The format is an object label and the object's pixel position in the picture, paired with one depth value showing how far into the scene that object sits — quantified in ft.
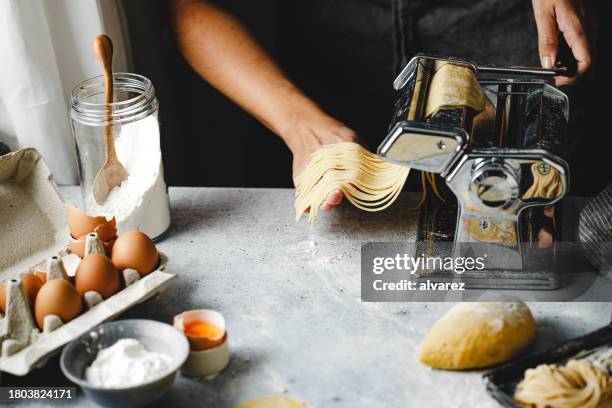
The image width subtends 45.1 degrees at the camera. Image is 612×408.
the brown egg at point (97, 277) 3.35
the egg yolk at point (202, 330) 3.21
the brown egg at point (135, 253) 3.49
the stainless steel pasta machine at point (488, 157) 3.27
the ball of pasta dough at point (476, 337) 3.12
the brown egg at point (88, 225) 3.70
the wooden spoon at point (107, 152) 3.91
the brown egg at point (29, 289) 3.33
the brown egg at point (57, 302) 3.22
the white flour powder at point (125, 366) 2.88
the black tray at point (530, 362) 2.94
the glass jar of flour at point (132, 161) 4.02
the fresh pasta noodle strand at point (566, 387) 2.81
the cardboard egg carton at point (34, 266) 3.10
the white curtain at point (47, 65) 4.31
